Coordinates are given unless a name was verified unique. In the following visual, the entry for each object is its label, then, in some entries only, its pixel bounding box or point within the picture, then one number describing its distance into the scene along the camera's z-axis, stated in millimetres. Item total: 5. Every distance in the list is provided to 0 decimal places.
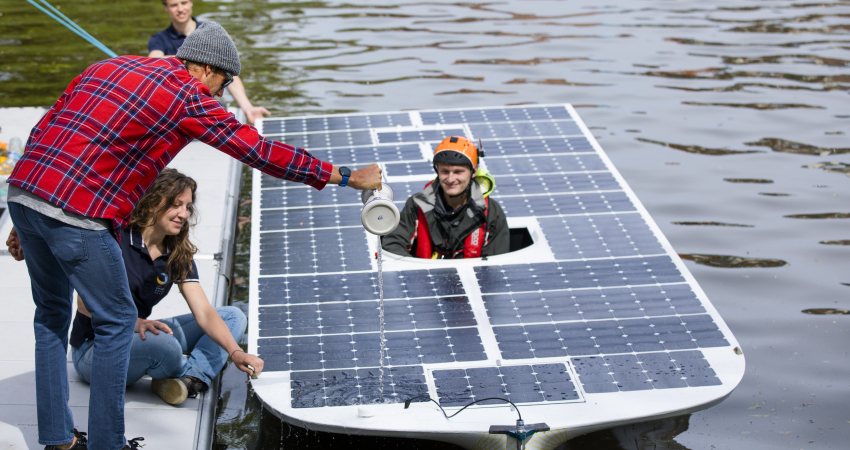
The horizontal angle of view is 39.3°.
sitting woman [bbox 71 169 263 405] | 6910
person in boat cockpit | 9086
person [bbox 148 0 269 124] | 11969
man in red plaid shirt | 5969
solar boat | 6930
